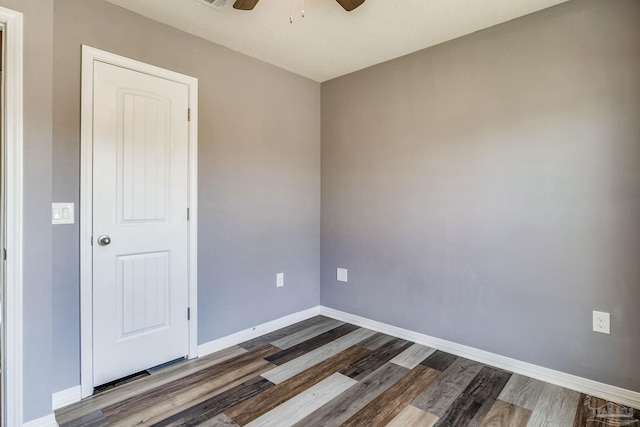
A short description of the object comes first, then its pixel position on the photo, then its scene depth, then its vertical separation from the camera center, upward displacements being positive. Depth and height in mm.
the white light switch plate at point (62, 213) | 1922 +25
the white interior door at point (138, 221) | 2090 -30
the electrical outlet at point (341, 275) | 3361 -594
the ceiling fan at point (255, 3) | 1881 +1224
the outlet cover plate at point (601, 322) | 2008 -649
